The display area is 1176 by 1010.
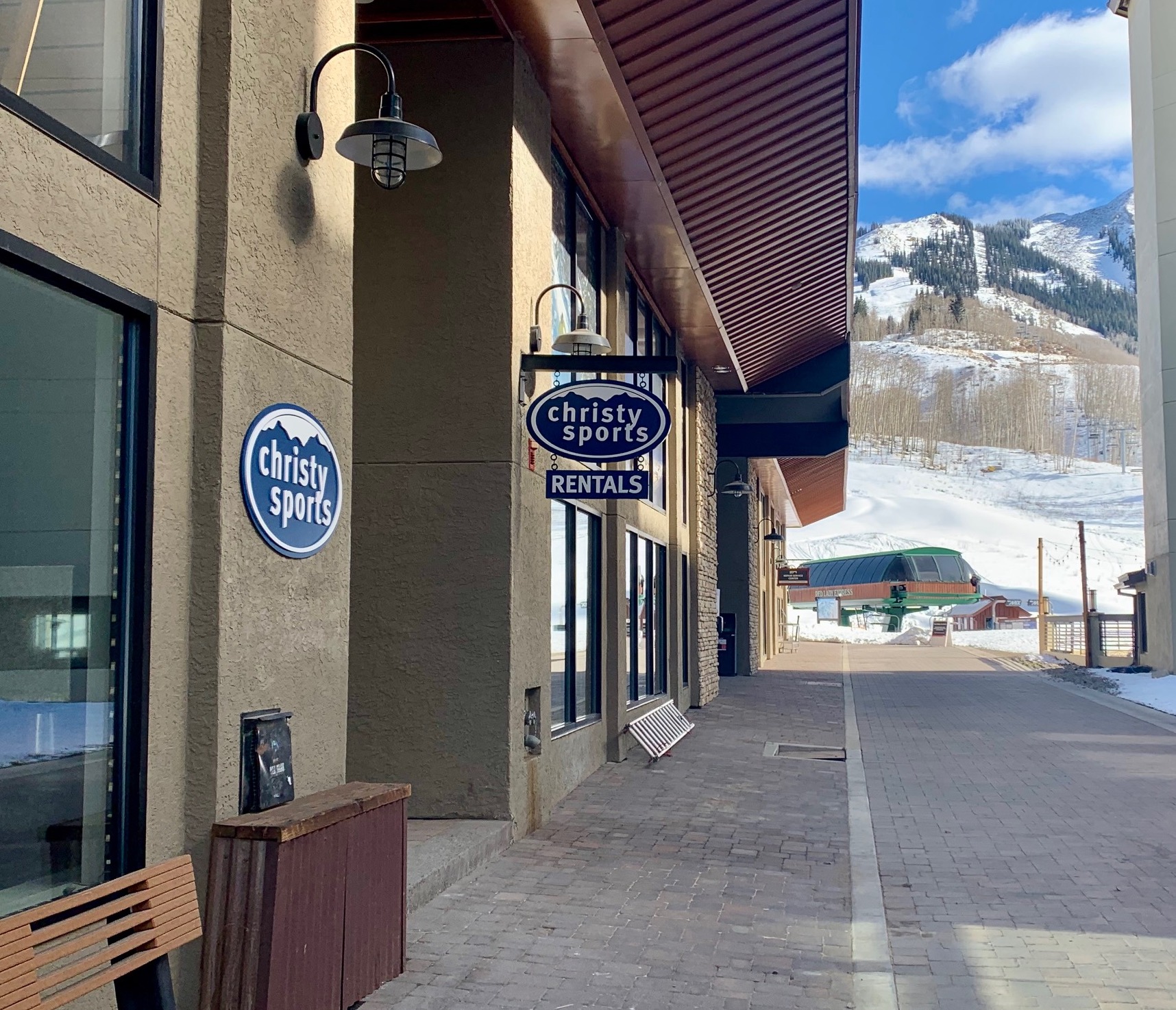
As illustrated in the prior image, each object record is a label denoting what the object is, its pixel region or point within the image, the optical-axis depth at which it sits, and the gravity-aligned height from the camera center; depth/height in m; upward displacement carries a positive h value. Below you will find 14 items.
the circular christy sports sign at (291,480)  4.75 +0.47
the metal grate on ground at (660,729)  11.96 -1.34
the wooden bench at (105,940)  3.13 -0.93
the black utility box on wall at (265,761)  4.61 -0.59
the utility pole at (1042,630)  42.78 -1.30
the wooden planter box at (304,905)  4.23 -1.07
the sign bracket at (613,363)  7.89 +1.46
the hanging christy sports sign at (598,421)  8.02 +1.10
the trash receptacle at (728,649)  26.48 -1.12
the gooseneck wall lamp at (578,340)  8.52 +1.72
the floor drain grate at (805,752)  13.05 -1.65
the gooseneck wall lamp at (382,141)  5.16 +1.87
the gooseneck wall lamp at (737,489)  21.83 +1.82
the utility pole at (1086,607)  32.50 -0.48
